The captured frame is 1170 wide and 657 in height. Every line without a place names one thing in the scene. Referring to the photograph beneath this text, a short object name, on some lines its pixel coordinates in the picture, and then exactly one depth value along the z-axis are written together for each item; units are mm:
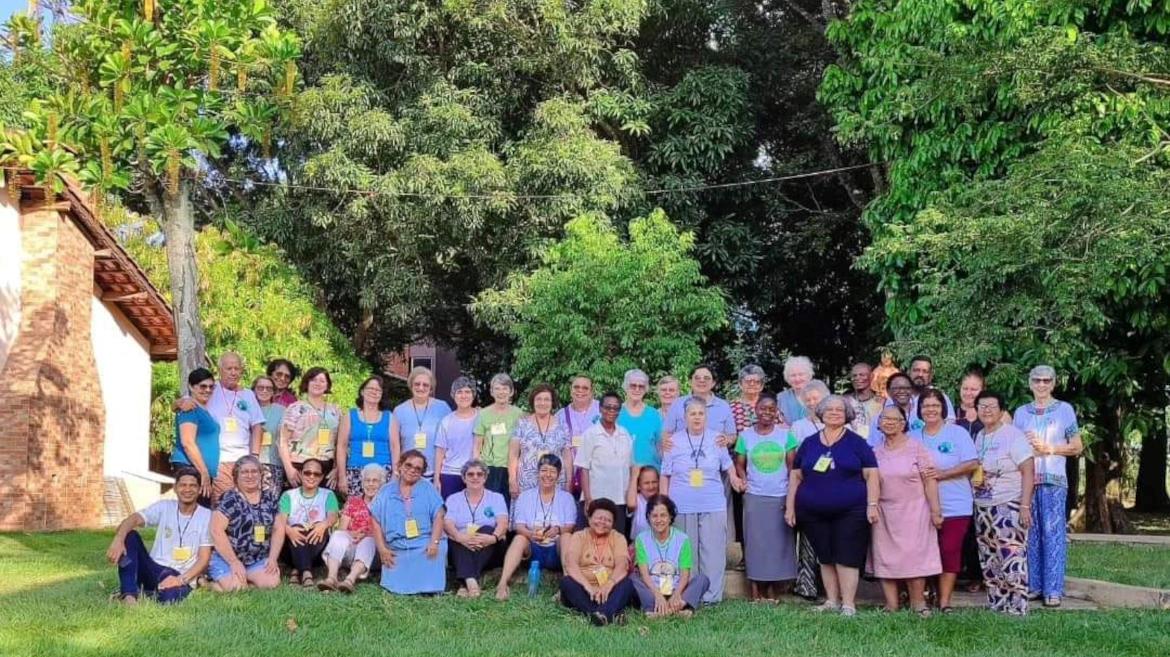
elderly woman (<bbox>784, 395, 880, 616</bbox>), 7387
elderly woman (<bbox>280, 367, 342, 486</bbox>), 8531
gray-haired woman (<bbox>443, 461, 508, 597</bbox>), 8055
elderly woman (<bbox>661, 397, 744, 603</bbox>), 7871
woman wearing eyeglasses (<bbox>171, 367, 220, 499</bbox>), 8227
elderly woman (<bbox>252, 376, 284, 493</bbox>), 8562
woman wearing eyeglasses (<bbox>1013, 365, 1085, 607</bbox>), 7699
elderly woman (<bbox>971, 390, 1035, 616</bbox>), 7371
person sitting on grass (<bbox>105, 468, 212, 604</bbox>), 7477
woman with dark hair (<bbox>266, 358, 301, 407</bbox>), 8797
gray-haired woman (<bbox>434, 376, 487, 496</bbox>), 8562
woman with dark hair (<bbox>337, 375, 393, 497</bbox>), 8523
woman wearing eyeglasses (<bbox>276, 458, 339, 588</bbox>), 8234
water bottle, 8016
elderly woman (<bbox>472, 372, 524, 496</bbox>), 8531
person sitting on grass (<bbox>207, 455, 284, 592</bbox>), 7941
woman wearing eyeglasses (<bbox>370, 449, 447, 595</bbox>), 7996
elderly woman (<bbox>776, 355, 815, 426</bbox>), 8336
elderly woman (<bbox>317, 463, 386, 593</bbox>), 8141
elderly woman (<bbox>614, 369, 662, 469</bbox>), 8250
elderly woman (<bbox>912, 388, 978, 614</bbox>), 7461
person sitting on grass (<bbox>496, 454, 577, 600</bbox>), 8031
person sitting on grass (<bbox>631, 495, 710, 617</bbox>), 7367
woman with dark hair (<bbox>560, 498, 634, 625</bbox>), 7297
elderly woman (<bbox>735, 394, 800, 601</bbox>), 7914
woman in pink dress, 7352
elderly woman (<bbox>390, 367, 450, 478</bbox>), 8633
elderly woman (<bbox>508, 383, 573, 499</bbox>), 8367
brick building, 14445
